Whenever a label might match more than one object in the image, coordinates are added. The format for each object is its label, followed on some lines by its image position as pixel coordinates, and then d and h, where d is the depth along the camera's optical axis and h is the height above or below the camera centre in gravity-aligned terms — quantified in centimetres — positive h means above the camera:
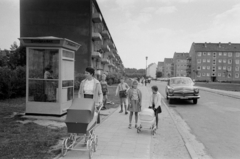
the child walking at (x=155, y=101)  671 -72
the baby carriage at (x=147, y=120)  630 -125
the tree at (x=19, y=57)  2844 +268
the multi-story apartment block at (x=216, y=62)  9794 +786
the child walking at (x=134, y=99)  680 -67
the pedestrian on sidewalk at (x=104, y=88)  1100 -53
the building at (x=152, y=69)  17788 +782
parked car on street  1439 -91
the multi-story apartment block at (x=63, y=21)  3291 +880
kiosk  798 +8
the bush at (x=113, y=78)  4019 -4
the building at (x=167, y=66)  15105 +894
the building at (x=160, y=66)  17590 +1024
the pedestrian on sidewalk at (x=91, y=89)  534 -29
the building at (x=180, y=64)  12619 +865
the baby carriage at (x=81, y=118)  412 -80
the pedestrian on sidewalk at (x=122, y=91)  1048 -65
